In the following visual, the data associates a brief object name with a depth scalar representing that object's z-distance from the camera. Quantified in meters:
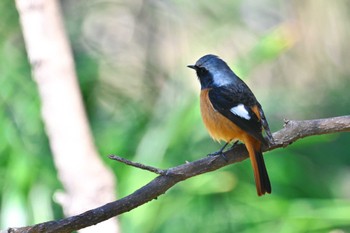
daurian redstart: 6.85
